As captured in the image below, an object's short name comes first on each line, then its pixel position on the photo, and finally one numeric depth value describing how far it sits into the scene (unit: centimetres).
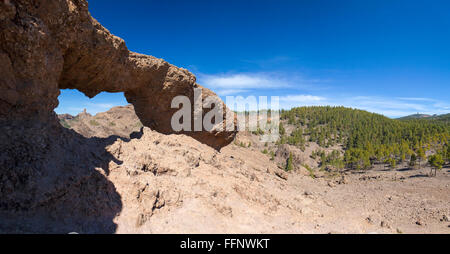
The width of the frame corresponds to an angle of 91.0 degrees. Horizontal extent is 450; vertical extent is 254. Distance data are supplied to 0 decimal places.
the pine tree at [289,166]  4238
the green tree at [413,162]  4559
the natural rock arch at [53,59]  566
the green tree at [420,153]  4404
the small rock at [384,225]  1011
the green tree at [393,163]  4688
